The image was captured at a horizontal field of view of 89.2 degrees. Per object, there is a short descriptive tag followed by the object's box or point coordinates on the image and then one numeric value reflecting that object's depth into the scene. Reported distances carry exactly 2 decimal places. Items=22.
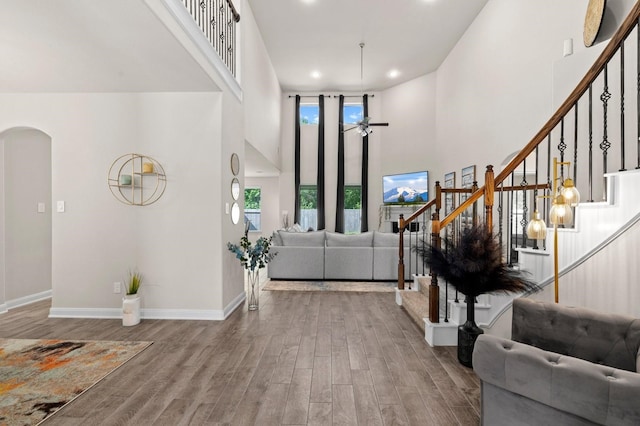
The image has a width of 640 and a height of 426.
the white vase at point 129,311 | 3.69
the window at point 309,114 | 10.15
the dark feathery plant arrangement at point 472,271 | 2.53
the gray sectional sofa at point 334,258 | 5.89
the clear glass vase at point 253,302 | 4.31
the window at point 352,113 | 10.20
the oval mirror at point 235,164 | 4.37
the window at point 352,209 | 10.00
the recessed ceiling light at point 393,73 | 8.62
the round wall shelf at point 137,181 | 3.94
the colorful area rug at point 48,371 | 2.12
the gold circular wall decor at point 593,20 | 3.35
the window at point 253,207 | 10.62
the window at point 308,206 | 10.04
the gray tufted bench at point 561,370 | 1.27
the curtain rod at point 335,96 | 10.02
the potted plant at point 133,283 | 3.76
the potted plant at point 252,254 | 4.19
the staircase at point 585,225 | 2.11
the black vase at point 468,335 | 2.67
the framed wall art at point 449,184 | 7.54
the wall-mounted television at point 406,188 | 9.03
